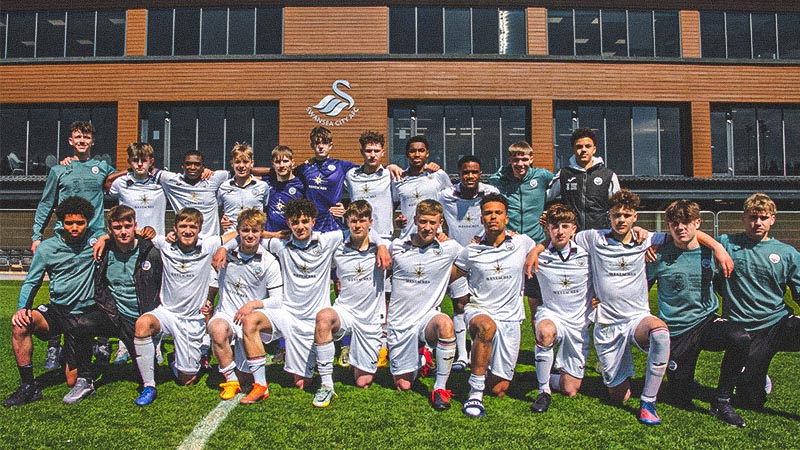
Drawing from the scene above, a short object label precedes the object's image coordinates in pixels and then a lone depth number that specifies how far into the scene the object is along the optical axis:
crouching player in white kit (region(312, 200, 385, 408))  4.49
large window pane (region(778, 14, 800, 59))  20.31
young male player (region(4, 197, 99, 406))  4.16
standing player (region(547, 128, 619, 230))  5.18
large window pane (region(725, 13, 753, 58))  20.31
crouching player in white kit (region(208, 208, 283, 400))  4.48
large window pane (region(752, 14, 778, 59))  20.34
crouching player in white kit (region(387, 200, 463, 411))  4.41
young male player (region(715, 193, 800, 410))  3.98
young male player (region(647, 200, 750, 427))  4.08
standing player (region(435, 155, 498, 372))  5.13
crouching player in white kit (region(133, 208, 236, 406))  4.48
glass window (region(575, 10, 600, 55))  19.89
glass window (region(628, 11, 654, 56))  19.94
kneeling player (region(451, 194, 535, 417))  4.18
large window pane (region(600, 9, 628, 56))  19.89
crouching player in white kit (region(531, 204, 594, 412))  4.24
